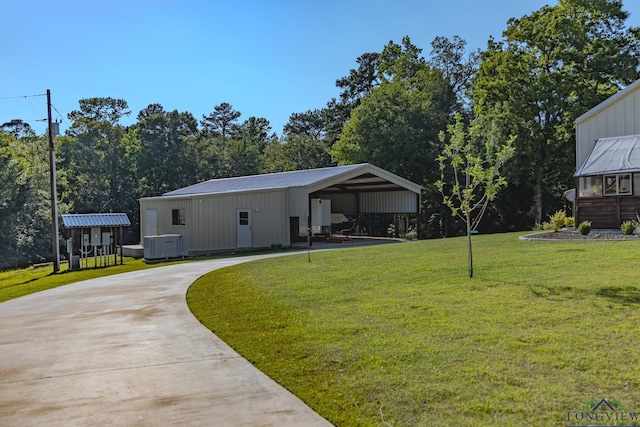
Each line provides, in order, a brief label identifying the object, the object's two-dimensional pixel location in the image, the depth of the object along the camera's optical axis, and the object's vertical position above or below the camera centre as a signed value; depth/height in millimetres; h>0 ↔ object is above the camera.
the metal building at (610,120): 22031 +3844
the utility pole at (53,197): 20047 +1153
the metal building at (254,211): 22938 +536
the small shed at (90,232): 19562 -214
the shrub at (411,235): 29962 -937
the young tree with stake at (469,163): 9780 +958
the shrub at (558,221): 18084 -219
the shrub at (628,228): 15174 -421
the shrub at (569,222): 19453 -292
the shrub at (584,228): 15898 -409
